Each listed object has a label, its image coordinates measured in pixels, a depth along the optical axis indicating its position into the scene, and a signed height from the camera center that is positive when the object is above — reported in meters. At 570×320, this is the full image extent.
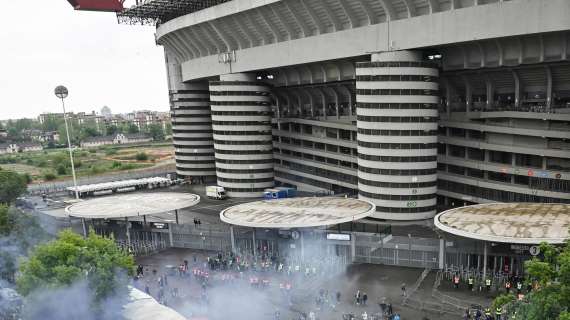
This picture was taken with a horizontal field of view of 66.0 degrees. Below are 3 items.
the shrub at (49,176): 108.31 -15.58
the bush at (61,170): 116.75 -15.20
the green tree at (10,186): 61.94 -10.09
